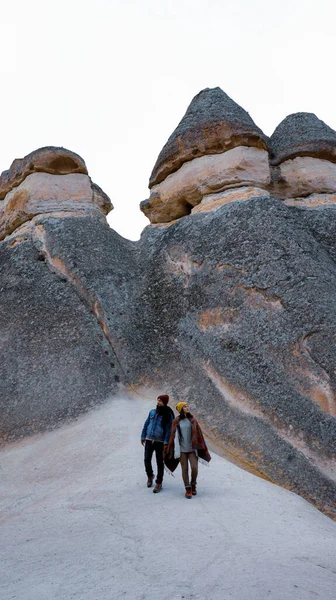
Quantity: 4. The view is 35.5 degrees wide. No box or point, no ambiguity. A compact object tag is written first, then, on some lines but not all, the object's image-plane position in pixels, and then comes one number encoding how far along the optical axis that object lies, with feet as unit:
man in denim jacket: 18.28
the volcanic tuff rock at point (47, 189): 36.29
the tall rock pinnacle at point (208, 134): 34.71
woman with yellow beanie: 17.80
